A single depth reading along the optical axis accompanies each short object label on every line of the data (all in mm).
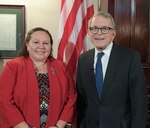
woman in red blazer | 1739
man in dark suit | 1659
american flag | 2252
